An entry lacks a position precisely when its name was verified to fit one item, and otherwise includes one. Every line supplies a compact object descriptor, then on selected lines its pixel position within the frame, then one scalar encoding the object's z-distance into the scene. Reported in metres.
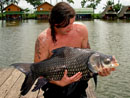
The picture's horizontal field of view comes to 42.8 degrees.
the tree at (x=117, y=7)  61.06
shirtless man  2.08
